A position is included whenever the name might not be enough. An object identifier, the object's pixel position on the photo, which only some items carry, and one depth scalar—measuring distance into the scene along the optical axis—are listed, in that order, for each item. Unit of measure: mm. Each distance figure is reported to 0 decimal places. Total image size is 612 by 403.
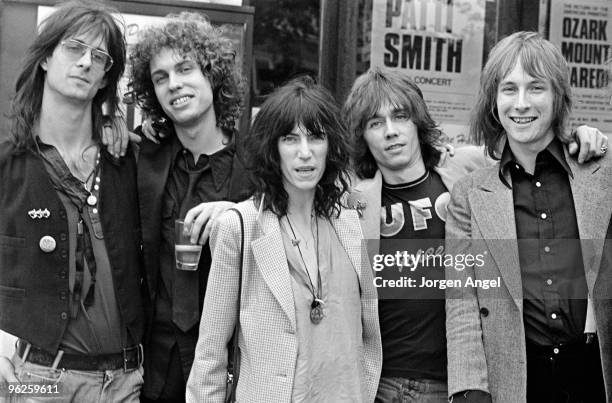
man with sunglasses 2918
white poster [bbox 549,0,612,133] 5160
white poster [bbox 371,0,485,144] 4879
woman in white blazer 2727
